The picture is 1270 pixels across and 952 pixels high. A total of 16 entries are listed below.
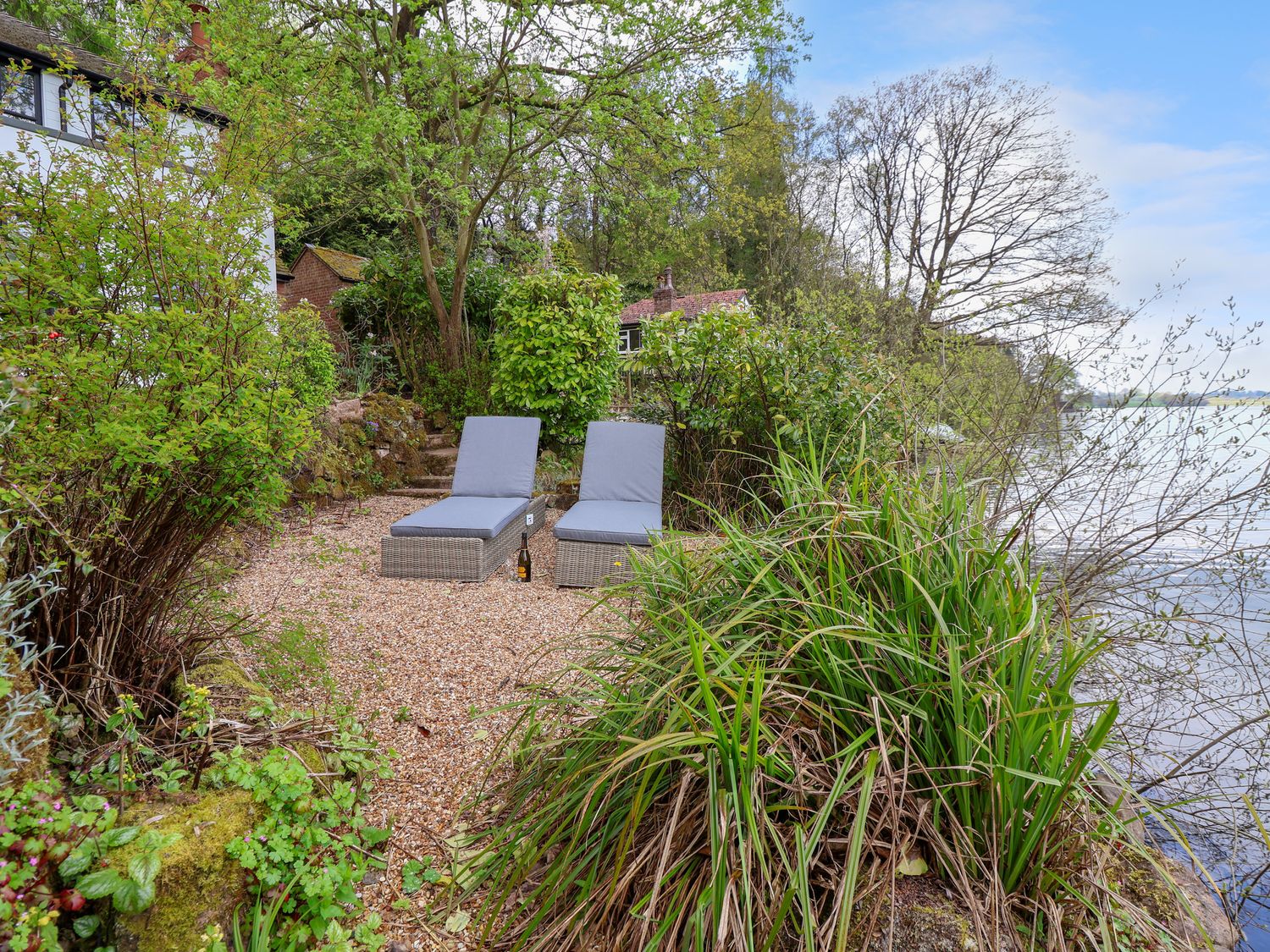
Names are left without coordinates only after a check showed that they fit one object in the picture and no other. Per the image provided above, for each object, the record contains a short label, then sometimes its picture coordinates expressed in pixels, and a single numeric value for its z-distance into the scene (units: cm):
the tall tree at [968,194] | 1326
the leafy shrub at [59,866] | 110
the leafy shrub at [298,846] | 156
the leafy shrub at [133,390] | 177
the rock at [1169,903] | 150
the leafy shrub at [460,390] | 912
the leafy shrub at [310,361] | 268
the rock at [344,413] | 682
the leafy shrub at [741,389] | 521
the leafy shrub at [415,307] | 1002
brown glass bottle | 479
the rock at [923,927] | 128
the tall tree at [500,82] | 795
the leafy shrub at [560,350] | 770
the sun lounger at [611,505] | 460
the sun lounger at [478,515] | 464
